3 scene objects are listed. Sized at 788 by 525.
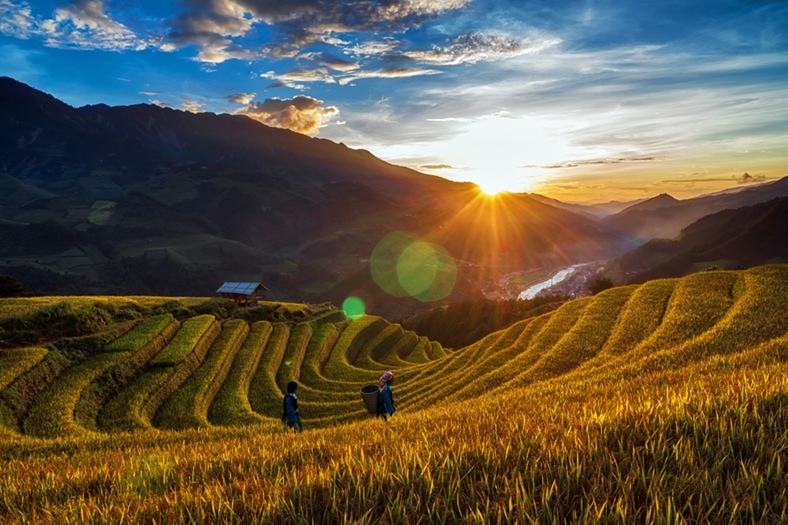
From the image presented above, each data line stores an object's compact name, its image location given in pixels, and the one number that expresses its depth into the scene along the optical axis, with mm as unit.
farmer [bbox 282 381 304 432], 14445
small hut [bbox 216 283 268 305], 51000
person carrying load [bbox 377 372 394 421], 13961
